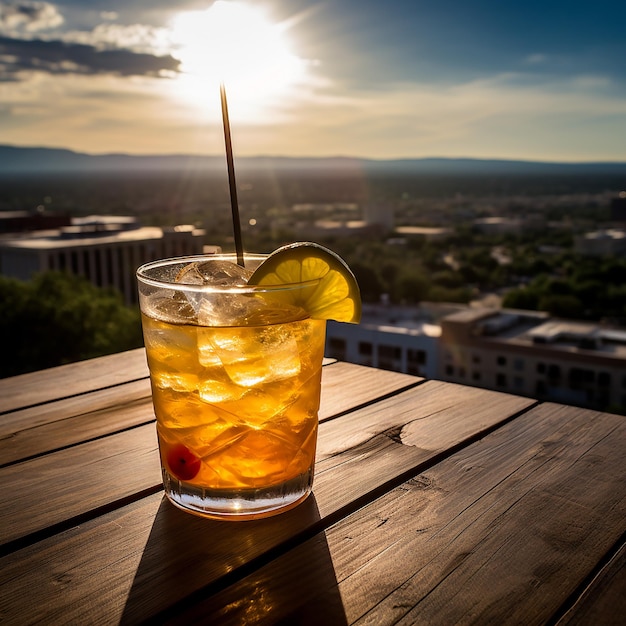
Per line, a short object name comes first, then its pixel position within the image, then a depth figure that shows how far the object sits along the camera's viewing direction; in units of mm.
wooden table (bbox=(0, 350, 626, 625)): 530
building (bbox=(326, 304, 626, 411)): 18031
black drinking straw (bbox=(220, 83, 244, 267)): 728
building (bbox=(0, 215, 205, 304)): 28375
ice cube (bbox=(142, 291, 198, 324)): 658
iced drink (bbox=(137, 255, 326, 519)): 657
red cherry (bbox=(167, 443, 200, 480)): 674
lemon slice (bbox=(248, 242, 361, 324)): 672
